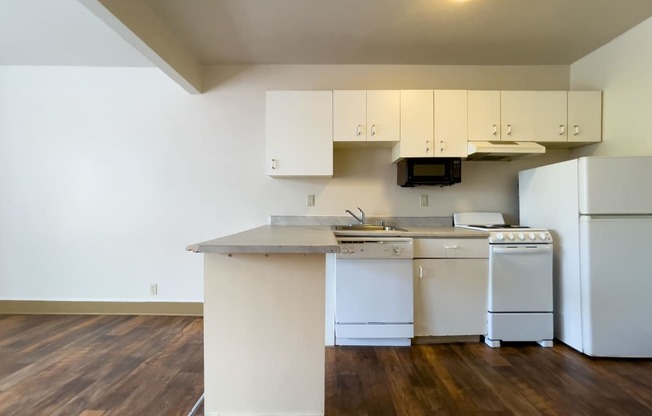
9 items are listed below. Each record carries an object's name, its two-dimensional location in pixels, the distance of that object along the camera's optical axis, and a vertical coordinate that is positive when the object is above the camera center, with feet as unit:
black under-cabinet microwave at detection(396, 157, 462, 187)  8.86 +1.21
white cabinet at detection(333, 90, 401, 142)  8.51 +2.68
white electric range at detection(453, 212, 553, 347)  7.64 -2.01
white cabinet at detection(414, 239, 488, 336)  7.77 -2.12
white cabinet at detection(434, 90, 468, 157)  8.52 +2.48
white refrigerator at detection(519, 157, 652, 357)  6.82 -1.02
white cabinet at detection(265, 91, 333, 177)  8.55 +2.26
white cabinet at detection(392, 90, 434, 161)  8.50 +2.64
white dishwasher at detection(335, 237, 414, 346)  7.63 -2.03
